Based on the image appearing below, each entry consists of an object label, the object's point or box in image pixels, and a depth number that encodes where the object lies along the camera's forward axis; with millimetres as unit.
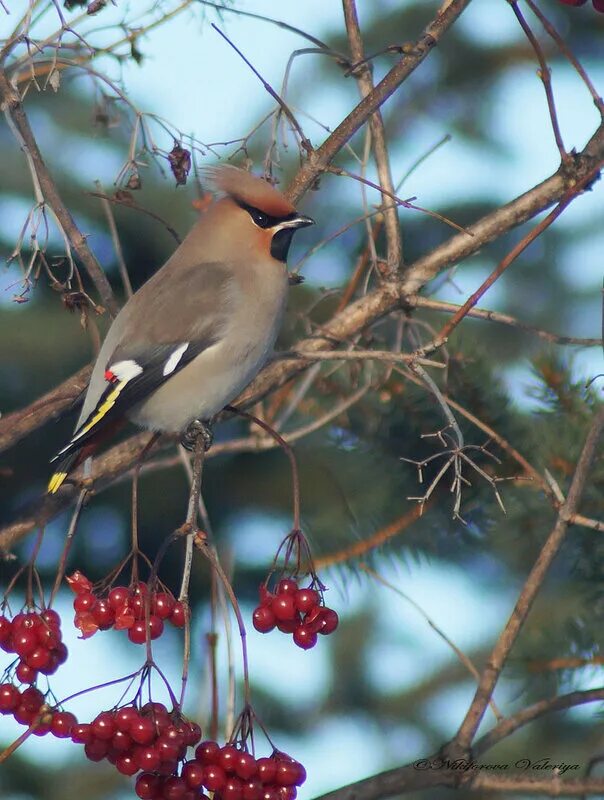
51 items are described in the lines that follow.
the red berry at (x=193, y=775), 3951
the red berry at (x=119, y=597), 4395
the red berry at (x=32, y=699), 4531
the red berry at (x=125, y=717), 3971
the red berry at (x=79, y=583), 4574
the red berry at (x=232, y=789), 3953
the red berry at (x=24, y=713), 4523
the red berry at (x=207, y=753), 3975
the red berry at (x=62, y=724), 4180
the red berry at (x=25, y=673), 4523
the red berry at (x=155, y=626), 4246
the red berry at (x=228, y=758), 3945
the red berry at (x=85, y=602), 4465
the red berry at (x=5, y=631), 4645
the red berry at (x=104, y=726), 4020
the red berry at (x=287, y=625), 4496
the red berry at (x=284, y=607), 4449
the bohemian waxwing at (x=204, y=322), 6137
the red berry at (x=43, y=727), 4023
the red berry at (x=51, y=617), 4570
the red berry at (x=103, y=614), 4406
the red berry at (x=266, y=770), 4004
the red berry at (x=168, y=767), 3891
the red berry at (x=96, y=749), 4085
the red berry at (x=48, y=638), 4500
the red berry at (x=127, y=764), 4008
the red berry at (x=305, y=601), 4465
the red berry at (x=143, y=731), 3891
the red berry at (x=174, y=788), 3932
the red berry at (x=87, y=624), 4449
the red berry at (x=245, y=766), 3934
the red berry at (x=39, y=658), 4477
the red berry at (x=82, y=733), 4086
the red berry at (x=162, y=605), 4387
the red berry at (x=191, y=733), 3895
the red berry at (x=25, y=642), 4469
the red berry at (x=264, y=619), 4480
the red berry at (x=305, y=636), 4504
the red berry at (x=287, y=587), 4488
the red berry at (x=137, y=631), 4363
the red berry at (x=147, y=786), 3973
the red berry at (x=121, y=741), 3998
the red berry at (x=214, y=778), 3932
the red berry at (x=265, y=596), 4504
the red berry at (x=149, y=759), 3882
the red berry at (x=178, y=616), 4402
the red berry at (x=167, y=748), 3828
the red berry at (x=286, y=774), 4039
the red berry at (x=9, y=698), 4492
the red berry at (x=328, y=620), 4484
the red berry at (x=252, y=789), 3975
